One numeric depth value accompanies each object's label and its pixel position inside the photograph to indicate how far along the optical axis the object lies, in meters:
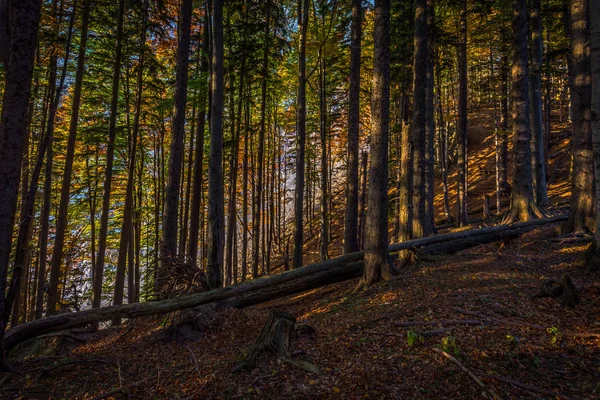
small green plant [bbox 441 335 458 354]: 4.00
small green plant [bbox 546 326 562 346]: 4.03
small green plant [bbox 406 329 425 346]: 4.29
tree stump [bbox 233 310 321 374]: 4.17
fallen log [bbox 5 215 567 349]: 6.20
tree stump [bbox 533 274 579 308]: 4.97
